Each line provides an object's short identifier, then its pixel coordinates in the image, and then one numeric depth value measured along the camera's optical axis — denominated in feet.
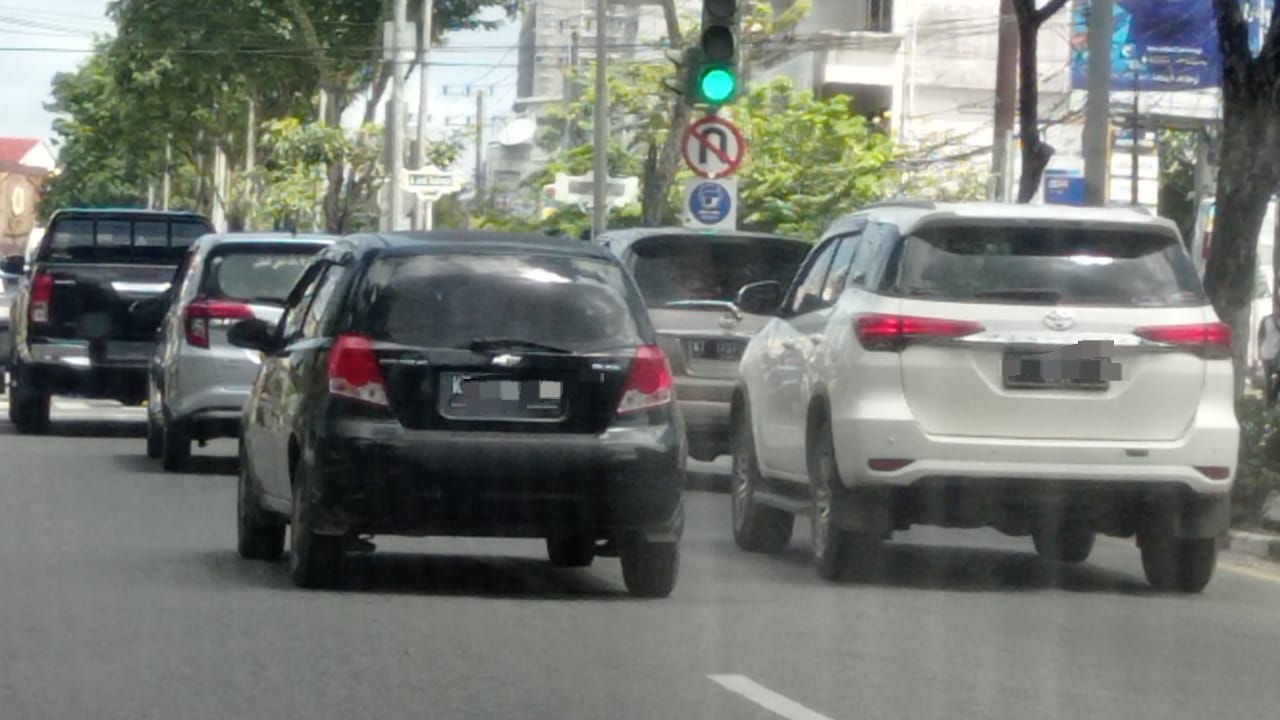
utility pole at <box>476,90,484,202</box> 289.74
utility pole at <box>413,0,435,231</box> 159.04
